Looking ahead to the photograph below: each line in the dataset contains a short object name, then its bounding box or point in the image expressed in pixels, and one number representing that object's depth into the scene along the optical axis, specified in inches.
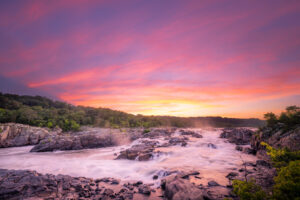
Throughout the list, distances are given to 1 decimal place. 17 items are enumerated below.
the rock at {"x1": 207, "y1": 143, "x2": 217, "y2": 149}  887.1
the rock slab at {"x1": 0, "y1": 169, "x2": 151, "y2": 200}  288.4
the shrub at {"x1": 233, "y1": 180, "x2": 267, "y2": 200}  158.1
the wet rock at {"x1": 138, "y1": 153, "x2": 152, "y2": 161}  611.2
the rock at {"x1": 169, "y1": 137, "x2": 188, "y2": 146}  944.9
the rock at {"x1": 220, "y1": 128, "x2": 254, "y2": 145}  998.6
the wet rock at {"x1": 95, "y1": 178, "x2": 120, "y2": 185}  388.5
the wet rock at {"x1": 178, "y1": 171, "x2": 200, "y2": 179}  385.2
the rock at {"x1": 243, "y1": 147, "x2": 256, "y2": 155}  669.2
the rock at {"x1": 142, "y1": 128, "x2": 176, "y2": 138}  1409.0
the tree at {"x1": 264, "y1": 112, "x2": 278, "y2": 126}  639.0
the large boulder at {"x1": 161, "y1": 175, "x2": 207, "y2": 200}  265.7
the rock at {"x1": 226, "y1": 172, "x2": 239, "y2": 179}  384.8
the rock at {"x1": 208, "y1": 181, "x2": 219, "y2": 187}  335.1
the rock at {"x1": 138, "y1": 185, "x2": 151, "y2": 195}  319.9
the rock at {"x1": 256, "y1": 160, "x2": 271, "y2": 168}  453.5
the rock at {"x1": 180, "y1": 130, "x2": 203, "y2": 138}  1461.0
